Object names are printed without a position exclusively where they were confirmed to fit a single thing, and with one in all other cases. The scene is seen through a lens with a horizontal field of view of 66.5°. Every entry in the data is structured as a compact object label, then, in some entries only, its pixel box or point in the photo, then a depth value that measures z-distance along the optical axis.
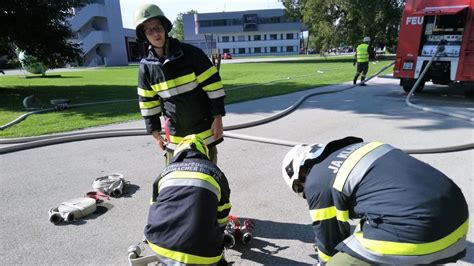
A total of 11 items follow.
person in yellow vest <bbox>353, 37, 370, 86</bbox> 13.23
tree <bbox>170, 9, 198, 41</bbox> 100.25
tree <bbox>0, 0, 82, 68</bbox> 12.42
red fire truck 9.41
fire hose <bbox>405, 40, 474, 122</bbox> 8.76
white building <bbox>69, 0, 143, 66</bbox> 48.81
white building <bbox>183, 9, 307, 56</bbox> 84.69
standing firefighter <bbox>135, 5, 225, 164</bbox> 2.87
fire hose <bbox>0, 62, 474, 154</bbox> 5.70
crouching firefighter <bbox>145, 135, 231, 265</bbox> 2.00
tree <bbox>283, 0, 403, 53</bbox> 32.91
